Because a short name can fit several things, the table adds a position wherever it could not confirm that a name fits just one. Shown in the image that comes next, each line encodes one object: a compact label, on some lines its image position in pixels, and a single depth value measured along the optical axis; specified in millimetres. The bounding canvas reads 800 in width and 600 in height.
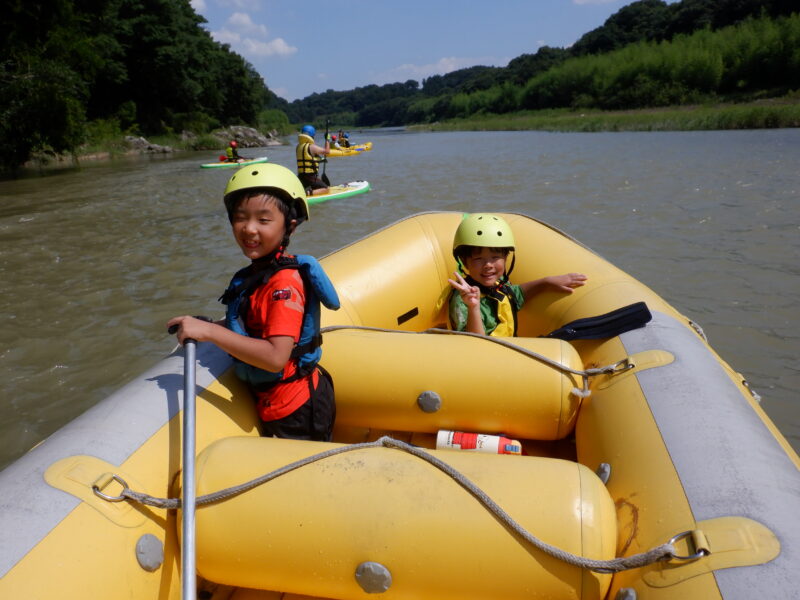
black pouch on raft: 2338
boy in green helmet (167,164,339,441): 1752
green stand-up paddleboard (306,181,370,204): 9788
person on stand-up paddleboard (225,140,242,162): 17141
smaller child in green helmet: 2643
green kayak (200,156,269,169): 17125
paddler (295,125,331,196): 9336
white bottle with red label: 2072
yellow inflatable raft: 1307
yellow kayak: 19538
